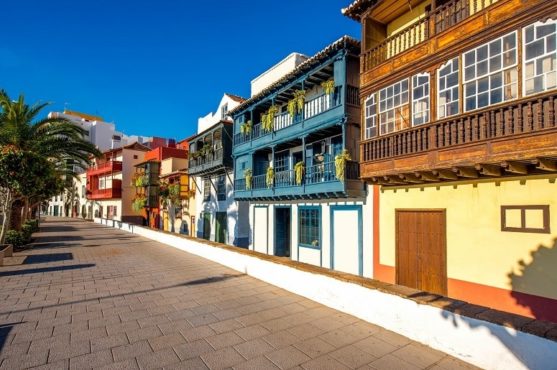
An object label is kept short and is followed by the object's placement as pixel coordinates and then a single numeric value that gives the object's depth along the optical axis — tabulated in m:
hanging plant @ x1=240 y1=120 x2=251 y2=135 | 18.21
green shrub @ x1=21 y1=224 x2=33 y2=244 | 18.19
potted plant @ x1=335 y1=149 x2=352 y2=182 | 11.55
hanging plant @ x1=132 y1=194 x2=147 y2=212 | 31.42
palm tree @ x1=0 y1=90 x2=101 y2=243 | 15.77
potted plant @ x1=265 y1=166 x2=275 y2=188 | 15.82
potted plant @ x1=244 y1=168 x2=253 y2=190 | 17.75
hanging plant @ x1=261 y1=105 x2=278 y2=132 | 16.12
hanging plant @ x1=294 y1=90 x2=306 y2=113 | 14.27
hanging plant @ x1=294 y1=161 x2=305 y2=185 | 13.92
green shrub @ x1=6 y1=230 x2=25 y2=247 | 16.16
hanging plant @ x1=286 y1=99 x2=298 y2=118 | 14.62
